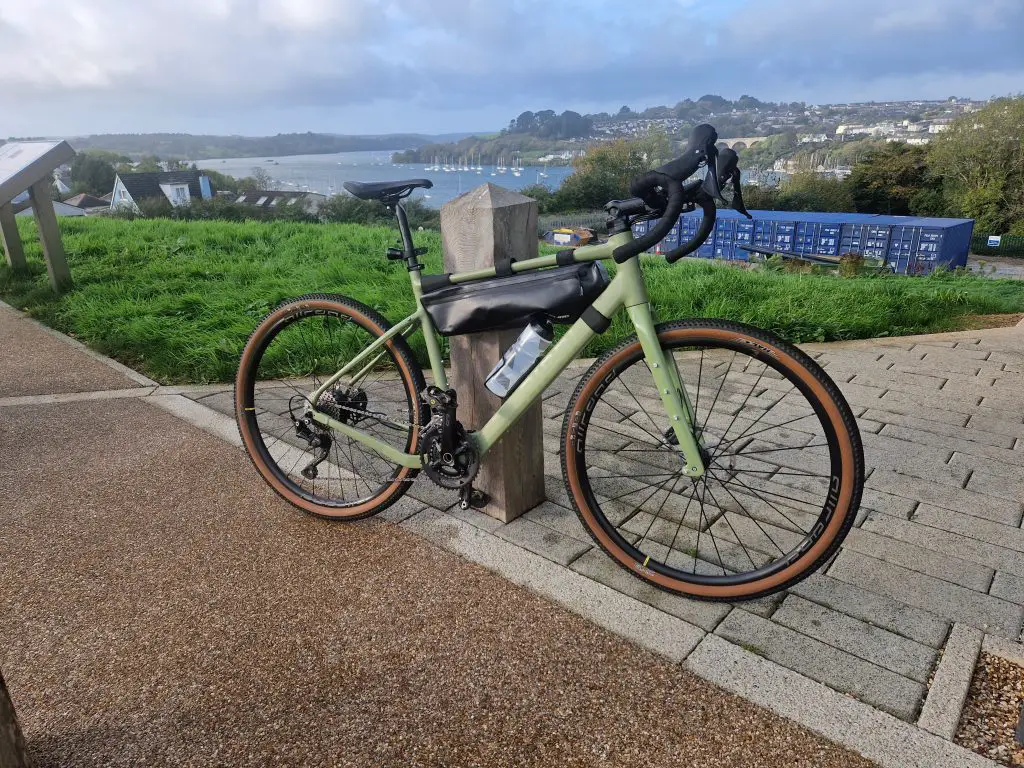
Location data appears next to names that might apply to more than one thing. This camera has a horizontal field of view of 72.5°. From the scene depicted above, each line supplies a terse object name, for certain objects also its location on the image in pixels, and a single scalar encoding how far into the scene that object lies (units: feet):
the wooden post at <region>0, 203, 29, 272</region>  26.25
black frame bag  7.55
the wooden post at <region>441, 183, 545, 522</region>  8.54
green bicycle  6.84
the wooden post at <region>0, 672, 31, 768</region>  5.13
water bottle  7.87
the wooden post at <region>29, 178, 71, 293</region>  22.91
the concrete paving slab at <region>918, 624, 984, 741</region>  5.98
